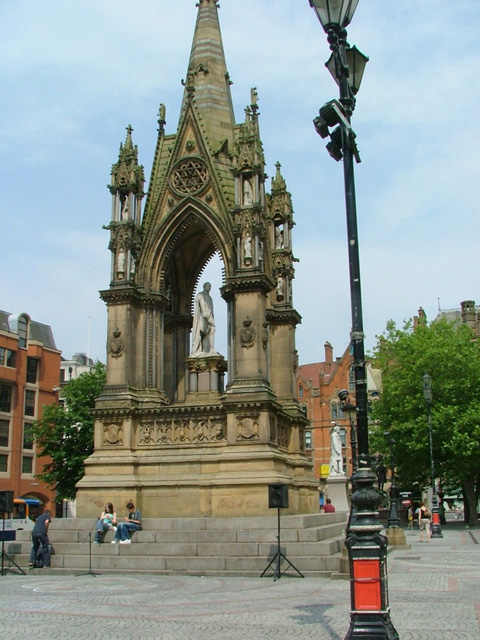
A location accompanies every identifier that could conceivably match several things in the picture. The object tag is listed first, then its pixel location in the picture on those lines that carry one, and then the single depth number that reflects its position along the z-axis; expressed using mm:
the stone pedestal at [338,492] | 39306
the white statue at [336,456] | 41875
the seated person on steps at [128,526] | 18844
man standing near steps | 18219
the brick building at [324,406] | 80688
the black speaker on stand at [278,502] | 16266
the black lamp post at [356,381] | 8078
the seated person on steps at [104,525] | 19203
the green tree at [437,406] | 41750
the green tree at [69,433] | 46312
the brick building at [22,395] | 61031
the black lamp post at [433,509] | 34281
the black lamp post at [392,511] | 29467
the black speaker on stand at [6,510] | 18500
